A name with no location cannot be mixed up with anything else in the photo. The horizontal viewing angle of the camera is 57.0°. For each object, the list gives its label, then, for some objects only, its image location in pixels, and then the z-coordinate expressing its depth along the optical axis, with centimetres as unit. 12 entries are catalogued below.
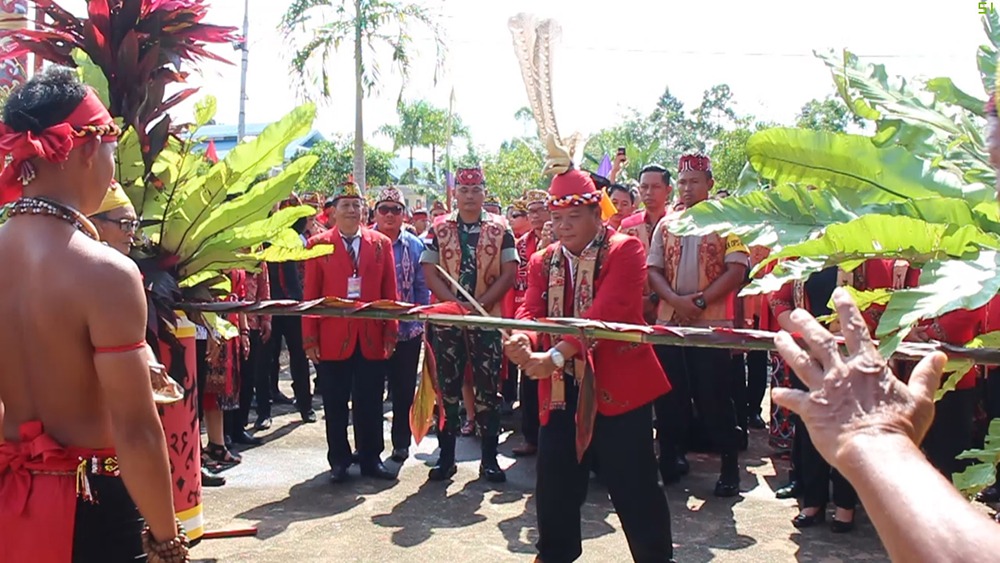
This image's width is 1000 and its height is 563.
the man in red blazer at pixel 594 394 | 396
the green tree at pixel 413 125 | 4312
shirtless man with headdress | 247
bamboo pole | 271
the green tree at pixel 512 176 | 3719
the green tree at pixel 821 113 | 3459
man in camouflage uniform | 639
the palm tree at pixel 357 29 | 1705
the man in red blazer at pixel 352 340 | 644
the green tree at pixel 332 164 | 3406
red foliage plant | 411
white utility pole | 2177
